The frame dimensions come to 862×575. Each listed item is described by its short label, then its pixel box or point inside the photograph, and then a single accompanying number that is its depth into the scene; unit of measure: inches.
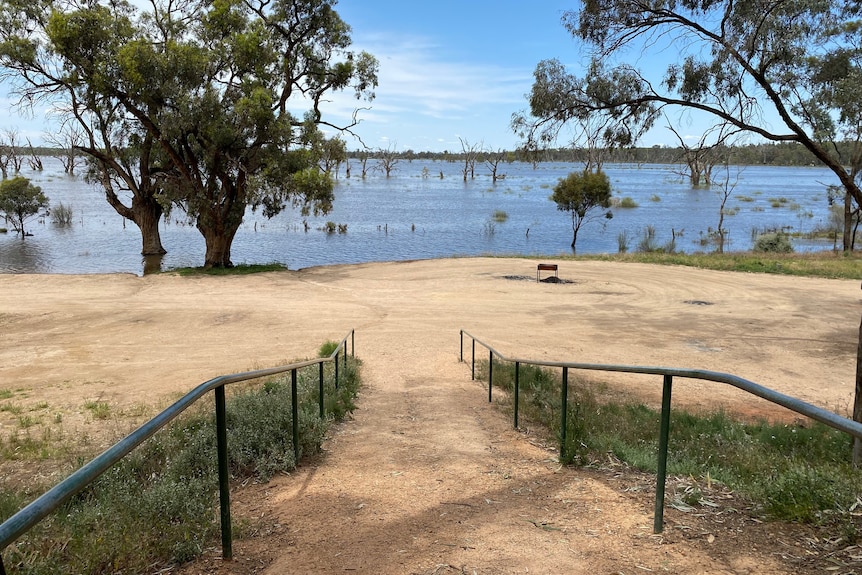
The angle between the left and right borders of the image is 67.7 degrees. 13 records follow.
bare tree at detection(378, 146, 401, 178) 5836.6
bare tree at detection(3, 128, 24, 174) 3160.9
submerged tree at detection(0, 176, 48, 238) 1854.1
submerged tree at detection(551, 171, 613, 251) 1755.7
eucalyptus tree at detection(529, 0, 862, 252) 525.7
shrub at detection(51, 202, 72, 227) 2087.8
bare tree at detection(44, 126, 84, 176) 1258.2
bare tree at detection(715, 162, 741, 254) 1531.6
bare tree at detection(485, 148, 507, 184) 5190.5
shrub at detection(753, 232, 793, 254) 1473.9
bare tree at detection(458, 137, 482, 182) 5246.1
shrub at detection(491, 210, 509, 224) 2405.9
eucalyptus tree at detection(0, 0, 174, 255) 1003.3
